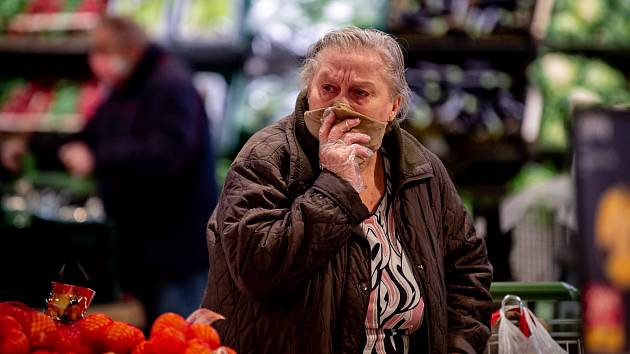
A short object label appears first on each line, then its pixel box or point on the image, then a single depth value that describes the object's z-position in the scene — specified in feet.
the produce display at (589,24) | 36.29
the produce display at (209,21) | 36.65
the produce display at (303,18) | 36.27
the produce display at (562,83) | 35.65
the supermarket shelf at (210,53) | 36.35
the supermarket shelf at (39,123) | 39.04
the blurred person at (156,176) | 28.84
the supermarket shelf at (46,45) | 37.99
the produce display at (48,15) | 38.63
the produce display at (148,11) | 37.43
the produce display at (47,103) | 39.17
